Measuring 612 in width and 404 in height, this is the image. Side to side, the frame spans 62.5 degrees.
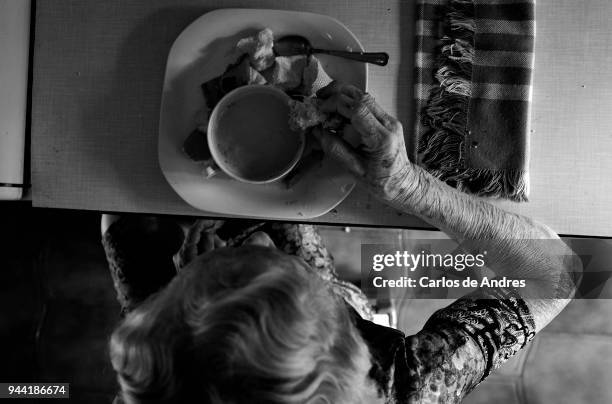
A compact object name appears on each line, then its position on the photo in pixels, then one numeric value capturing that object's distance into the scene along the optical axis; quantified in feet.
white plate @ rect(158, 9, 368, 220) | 2.28
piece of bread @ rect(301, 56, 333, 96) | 2.23
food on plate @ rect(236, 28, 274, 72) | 2.21
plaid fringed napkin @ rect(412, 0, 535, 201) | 2.36
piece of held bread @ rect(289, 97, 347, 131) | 2.12
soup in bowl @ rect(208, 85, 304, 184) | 2.16
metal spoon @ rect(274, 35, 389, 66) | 2.26
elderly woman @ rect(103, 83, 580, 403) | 1.48
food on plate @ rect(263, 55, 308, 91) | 2.23
